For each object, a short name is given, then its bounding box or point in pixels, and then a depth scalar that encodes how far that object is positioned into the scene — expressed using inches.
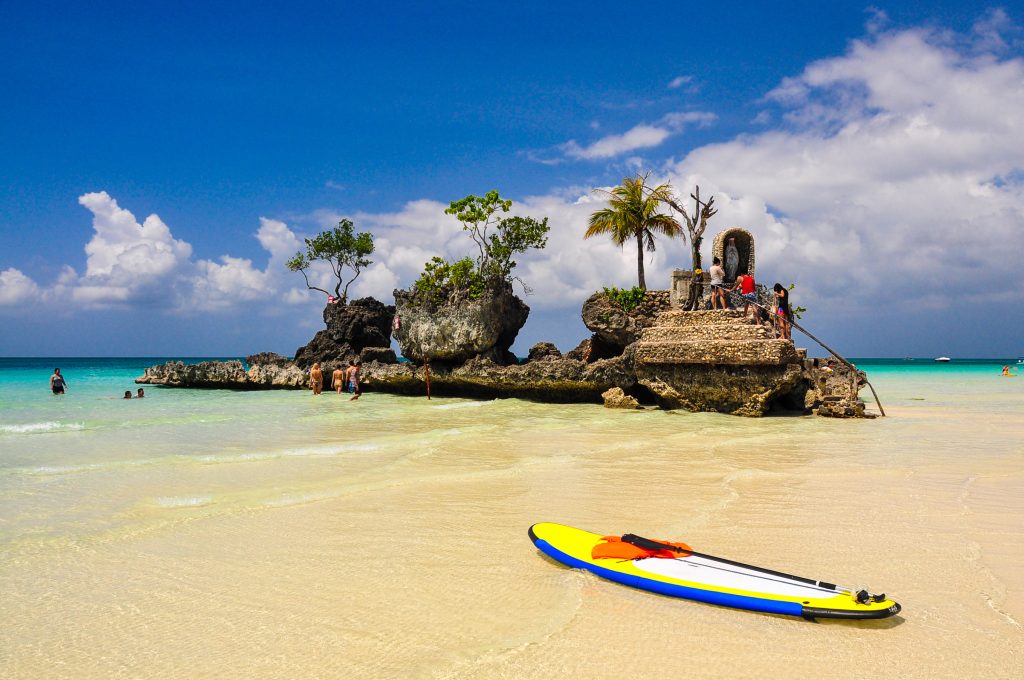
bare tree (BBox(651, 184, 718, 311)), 687.1
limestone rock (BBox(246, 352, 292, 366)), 1282.8
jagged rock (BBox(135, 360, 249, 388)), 1272.1
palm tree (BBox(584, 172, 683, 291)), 854.5
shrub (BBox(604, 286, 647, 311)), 790.5
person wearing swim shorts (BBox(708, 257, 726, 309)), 631.8
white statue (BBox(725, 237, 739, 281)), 687.7
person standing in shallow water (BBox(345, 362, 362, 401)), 973.8
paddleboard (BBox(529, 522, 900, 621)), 131.4
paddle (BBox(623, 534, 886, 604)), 131.6
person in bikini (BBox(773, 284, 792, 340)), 627.6
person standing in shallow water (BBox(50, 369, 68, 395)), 1032.4
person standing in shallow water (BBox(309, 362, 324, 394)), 1067.9
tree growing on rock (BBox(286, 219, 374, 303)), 1323.8
